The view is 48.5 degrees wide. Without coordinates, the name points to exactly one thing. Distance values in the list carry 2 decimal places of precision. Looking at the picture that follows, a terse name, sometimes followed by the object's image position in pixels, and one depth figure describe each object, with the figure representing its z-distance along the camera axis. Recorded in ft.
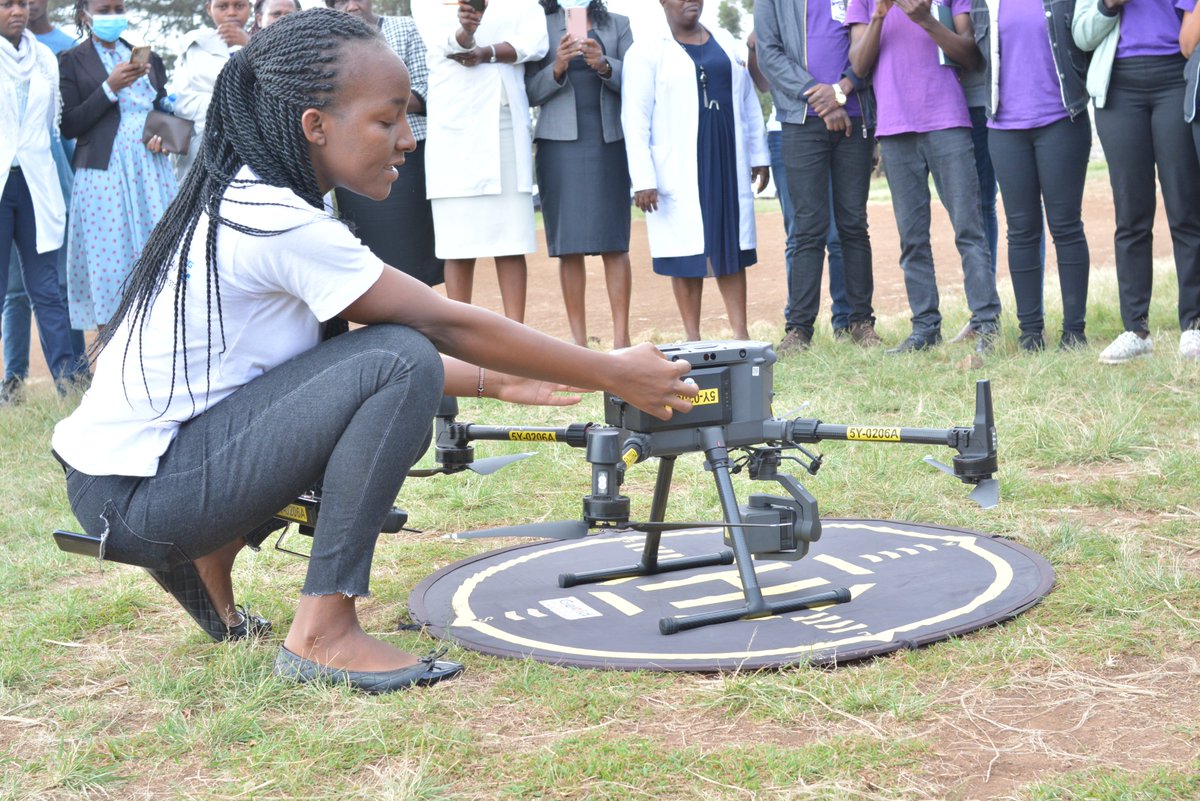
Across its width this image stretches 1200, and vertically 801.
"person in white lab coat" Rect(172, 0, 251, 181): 21.65
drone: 9.93
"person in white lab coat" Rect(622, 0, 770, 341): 22.00
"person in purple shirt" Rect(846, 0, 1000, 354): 20.75
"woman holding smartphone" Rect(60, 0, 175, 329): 22.07
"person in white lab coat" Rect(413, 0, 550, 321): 21.91
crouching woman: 8.89
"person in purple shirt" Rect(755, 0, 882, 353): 21.79
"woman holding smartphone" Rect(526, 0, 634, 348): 22.13
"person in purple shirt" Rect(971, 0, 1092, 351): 19.44
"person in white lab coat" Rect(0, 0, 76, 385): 21.22
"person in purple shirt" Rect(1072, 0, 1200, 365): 18.57
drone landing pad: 9.61
